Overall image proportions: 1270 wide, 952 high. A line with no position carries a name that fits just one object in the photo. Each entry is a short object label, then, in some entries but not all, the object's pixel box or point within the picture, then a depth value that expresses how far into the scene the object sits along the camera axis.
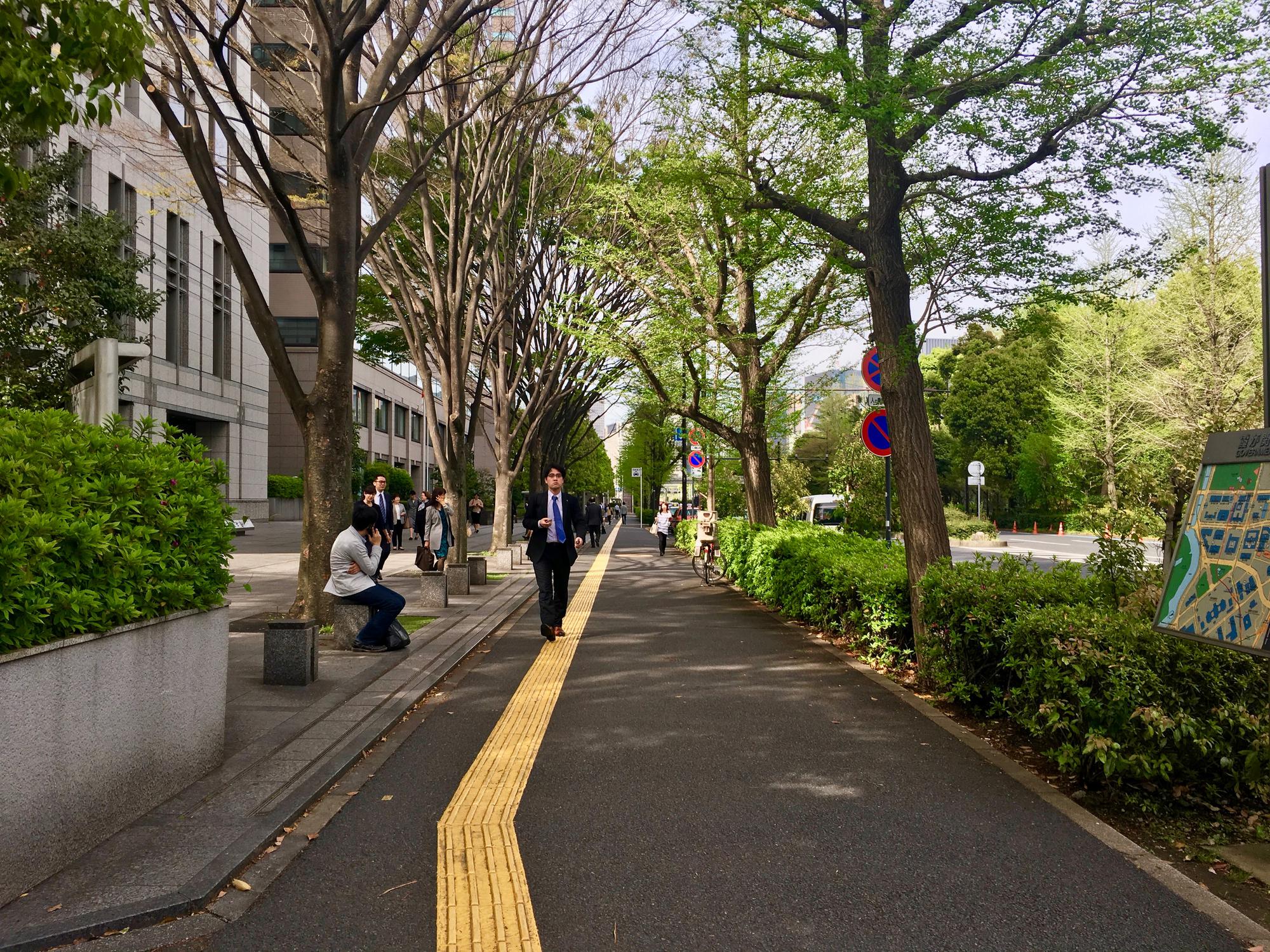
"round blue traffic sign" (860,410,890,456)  9.75
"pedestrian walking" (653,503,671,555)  28.05
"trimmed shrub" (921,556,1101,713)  5.80
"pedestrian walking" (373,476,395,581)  14.47
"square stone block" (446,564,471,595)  15.20
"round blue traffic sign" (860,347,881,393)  9.55
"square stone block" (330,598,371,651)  8.95
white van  28.67
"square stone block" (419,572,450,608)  12.98
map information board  3.55
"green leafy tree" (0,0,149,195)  4.22
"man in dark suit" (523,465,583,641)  9.77
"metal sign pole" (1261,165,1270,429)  3.64
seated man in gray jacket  8.62
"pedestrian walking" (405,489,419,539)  39.83
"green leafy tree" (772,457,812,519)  26.05
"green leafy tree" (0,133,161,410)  14.77
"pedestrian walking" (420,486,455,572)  18.27
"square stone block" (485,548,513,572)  20.75
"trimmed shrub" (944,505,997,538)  34.94
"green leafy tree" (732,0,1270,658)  6.88
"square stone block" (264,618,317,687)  7.05
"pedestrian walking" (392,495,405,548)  26.80
